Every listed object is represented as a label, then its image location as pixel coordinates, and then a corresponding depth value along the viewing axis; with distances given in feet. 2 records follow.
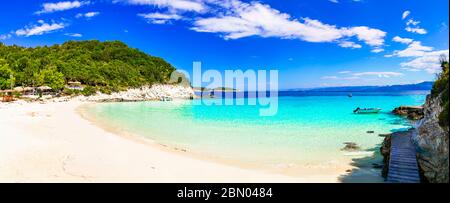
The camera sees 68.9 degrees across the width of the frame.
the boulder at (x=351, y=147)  59.57
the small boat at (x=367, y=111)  143.33
